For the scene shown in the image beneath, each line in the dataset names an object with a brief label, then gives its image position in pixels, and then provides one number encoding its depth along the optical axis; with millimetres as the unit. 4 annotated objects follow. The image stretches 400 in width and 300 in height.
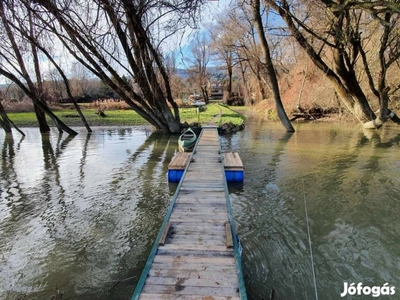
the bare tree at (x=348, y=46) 9094
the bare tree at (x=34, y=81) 14545
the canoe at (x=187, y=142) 11156
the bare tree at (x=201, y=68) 48281
